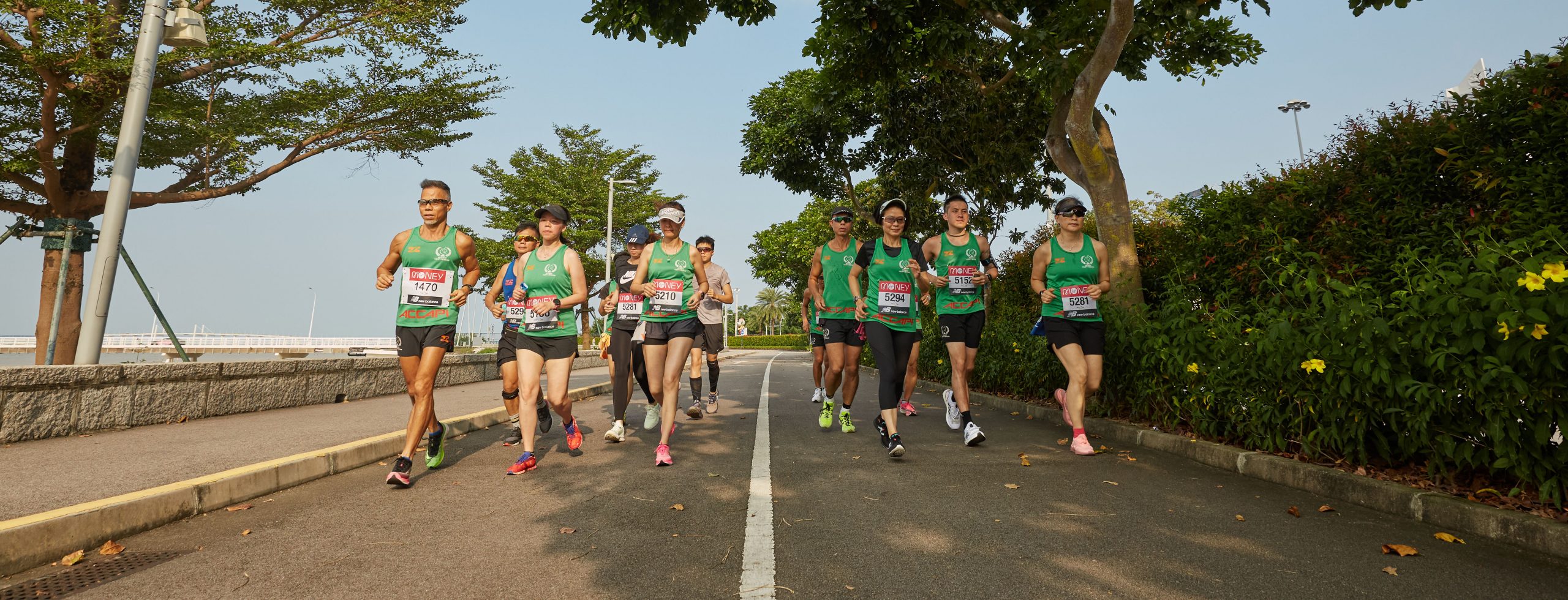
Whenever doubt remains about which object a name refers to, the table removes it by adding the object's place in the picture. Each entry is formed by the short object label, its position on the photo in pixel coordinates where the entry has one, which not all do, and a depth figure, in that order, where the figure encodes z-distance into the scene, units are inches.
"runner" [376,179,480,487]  200.1
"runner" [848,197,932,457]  236.8
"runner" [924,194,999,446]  257.0
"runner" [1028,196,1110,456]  232.5
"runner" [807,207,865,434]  260.1
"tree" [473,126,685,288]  1488.7
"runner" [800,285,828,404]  379.6
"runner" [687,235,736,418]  360.5
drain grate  112.3
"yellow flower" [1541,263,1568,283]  117.4
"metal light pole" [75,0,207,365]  288.4
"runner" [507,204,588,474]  214.7
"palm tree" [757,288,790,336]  4923.7
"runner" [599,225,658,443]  264.7
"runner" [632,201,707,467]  227.8
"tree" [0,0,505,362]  460.8
